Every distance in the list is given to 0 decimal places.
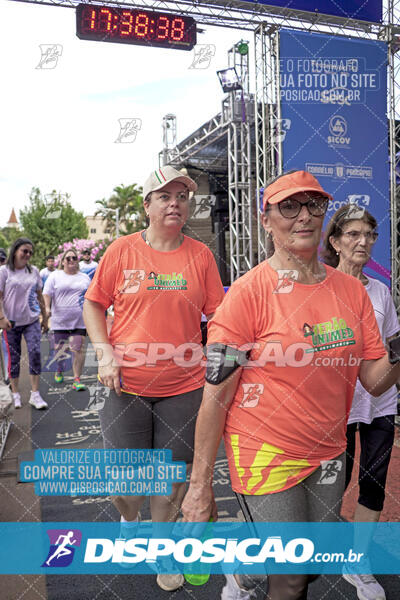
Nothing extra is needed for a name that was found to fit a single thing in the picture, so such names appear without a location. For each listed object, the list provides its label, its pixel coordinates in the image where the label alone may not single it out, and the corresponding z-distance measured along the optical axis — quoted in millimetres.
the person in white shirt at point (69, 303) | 7156
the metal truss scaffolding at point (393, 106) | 7551
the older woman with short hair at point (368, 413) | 2627
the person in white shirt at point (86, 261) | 10543
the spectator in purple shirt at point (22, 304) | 6020
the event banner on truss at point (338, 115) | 7527
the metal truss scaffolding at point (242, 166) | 9947
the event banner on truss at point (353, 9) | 7512
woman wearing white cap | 2717
